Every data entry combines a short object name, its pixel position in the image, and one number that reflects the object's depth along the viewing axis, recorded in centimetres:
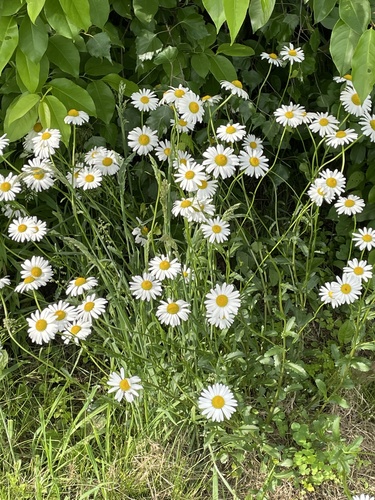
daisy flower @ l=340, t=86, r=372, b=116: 165
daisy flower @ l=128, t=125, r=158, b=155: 167
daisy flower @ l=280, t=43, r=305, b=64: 180
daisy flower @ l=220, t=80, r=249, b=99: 167
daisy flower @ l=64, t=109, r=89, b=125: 164
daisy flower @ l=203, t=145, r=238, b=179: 151
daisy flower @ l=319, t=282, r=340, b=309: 150
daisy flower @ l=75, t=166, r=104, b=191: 159
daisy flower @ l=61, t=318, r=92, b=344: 136
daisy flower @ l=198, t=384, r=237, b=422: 134
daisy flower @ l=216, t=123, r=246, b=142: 157
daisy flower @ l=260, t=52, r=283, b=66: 181
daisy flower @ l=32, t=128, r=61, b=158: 156
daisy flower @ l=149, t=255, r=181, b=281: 144
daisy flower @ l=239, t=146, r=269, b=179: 164
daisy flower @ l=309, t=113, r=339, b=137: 166
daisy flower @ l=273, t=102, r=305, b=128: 165
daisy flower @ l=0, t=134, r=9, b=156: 161
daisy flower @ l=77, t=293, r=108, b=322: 142
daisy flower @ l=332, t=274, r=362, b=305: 149
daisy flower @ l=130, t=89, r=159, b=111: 174
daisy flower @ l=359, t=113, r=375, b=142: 165
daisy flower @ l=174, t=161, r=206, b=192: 150
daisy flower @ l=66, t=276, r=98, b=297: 145
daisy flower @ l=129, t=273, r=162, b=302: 145
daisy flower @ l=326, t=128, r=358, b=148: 160
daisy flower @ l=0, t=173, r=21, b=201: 154
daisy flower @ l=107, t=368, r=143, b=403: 136
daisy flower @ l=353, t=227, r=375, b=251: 161
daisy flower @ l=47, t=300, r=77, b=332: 138
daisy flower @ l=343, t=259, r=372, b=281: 151
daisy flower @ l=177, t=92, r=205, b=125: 162
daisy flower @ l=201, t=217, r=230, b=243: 147
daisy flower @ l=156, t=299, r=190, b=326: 139
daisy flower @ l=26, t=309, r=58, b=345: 137
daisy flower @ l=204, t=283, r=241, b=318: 140
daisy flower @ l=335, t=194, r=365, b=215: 164
